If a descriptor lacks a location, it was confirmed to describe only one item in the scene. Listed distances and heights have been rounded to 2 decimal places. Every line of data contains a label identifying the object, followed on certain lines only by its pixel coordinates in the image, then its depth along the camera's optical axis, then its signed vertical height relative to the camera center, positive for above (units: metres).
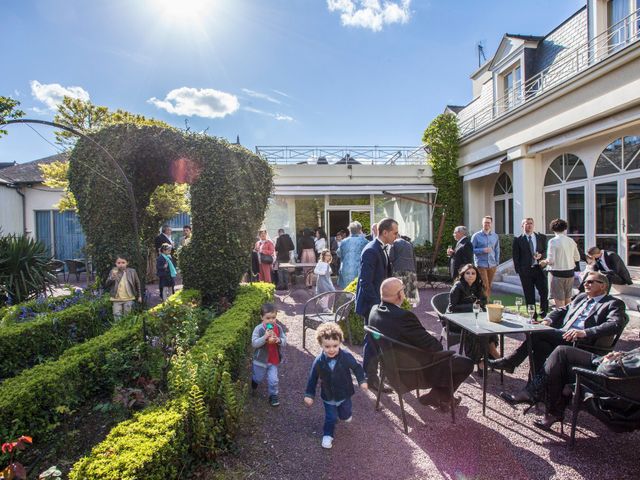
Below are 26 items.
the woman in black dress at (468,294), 4.31 -0.70
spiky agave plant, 6.70 -0.45
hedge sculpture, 6.80 +0.77
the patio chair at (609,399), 2.50 -1.16
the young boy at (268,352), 3.60 -1.10
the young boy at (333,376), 2.97 -1.11
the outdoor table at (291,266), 10.74 -0.80
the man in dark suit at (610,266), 5.38 -0.49
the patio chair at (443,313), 4.24 -0.92
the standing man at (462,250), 6.56 -0.27
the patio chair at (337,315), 5.04 -1.08
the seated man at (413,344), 3.06 -0.87
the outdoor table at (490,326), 3.30 -0.85
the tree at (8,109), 4.89 +1.75
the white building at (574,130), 7.96 +2.55
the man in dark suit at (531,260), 6.41 -0.45
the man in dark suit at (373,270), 4.04 -0.36
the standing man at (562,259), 5.97 -0.42
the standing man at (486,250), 7.08 -0.30
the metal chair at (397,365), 3.05 -1.04
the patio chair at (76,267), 13.32 -0.86
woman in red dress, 9.95 -0.36
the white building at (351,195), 14.61 +1.63
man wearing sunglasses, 3.19 -0.82
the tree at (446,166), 14.50 +2.66
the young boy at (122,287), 5.72 -0.70
